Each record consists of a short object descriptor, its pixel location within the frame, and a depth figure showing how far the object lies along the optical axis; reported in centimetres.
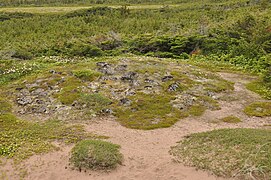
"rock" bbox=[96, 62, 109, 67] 3076
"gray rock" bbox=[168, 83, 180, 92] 2608
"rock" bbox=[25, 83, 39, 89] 2707
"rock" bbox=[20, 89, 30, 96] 2598
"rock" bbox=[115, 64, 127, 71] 3002
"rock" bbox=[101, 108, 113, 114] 2258
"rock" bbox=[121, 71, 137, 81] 2800
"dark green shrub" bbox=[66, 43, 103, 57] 4019
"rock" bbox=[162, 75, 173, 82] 2785
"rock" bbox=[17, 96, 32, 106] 2437
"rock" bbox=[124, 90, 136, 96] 2534
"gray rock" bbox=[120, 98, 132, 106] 2395
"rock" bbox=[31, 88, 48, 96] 2571
